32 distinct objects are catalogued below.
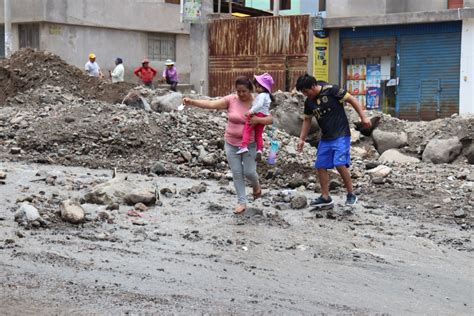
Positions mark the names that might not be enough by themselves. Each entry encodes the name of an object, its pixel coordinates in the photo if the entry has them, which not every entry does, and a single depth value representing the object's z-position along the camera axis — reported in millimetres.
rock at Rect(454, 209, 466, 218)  8383
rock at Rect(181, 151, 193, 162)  11344
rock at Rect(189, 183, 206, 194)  9217
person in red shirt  21328
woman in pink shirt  7879
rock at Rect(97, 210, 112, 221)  7348
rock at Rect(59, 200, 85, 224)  7023
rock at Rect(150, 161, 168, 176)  10727
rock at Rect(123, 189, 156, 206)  8195
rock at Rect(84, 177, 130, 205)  8047
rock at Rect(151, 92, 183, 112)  14789
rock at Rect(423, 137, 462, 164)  13484
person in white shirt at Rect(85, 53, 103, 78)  22141
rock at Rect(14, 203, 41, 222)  6895
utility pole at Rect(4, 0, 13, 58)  25250
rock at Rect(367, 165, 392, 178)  10852
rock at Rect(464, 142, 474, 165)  13461
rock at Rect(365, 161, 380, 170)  11738
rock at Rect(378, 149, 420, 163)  13477
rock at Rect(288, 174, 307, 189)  10242
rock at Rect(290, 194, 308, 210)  8539
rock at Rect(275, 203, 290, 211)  8547
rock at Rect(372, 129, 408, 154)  14500
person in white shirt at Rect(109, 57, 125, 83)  21469
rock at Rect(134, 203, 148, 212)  8009
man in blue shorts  8211
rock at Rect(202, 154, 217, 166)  11188
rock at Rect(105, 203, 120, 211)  7797
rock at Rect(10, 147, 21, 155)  11477
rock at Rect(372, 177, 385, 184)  10342
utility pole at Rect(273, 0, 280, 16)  30322
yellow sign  24050
